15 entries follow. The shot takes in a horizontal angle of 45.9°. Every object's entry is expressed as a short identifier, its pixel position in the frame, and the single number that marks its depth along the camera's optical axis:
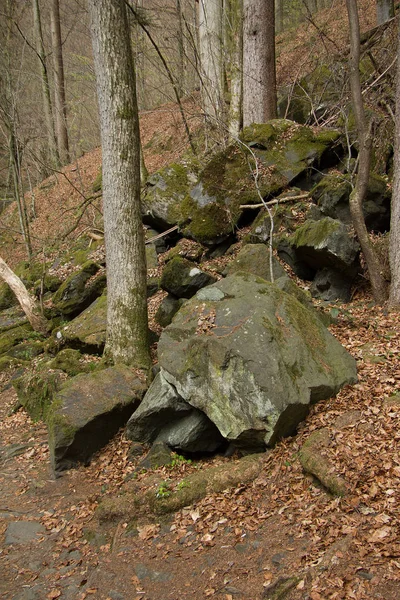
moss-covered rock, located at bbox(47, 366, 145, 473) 6.58
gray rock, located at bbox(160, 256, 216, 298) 8.87
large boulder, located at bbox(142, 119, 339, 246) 10.20
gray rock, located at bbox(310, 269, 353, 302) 8.37
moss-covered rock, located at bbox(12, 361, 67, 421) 8.24
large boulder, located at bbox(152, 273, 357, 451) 5.25
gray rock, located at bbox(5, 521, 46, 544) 5.38
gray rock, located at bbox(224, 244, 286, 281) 8.28
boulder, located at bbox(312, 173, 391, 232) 8.75
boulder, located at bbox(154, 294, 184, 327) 9.04
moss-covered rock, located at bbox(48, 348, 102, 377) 8.47
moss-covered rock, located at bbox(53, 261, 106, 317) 11.62
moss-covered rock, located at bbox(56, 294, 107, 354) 9.06
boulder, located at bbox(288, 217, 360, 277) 8.01
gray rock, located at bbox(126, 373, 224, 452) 5.99
